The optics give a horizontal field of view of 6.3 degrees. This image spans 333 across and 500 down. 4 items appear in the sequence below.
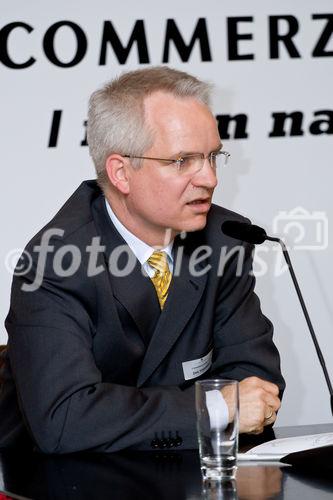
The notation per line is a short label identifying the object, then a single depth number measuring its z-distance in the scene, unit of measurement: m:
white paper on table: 3.77
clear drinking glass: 3.67
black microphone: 3.93
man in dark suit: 3.96
